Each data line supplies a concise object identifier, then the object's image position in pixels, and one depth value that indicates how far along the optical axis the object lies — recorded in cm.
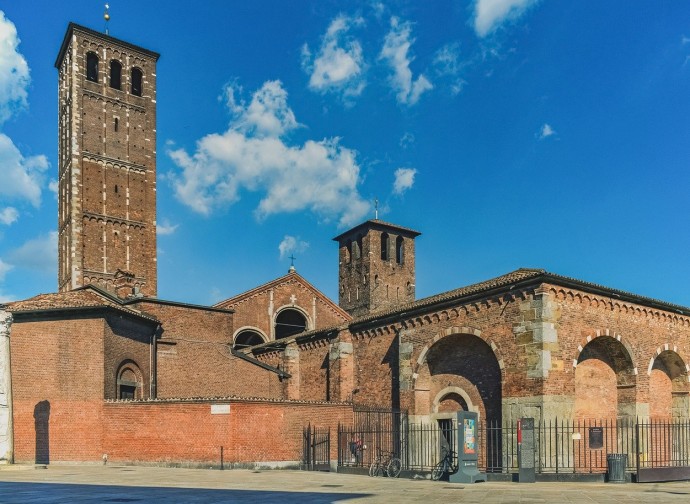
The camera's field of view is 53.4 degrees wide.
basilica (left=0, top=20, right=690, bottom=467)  2028
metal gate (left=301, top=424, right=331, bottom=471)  2269
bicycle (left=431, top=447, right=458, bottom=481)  1892
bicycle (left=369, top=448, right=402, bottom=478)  2036
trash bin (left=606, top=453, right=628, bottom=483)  1798
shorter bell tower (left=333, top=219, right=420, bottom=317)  4956
